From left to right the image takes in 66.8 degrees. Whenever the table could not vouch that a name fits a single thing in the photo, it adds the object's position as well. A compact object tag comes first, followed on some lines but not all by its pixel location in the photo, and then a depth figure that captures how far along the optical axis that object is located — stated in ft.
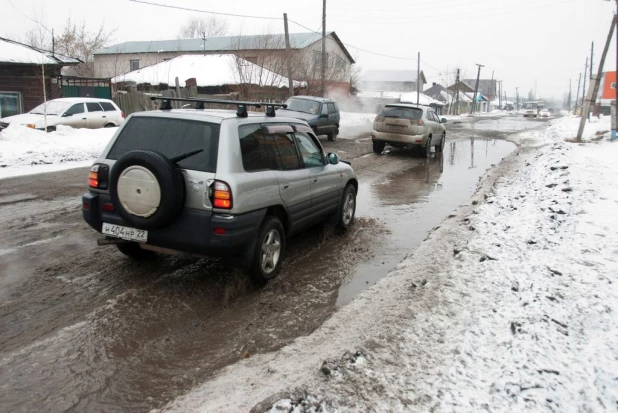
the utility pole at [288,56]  92.70
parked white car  51.65
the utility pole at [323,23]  100.32
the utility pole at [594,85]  63.72
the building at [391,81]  288.30
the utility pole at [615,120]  59.56
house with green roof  101.30
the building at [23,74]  64.59
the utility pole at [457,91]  229.00
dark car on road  60.18
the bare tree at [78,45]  127.85
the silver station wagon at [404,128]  51.34
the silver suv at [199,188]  13.39
